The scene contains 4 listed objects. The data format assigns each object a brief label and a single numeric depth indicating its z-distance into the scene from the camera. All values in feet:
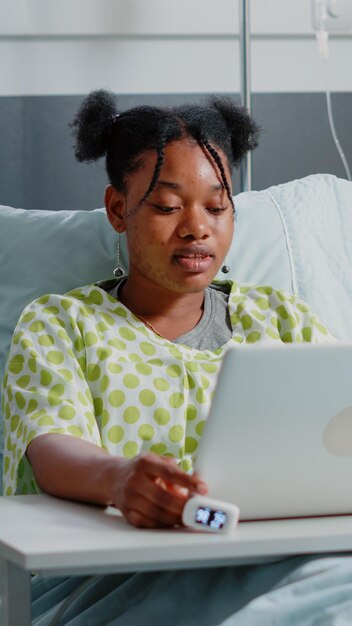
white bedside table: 4.24
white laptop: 4.32
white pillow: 6.94
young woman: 5.35
